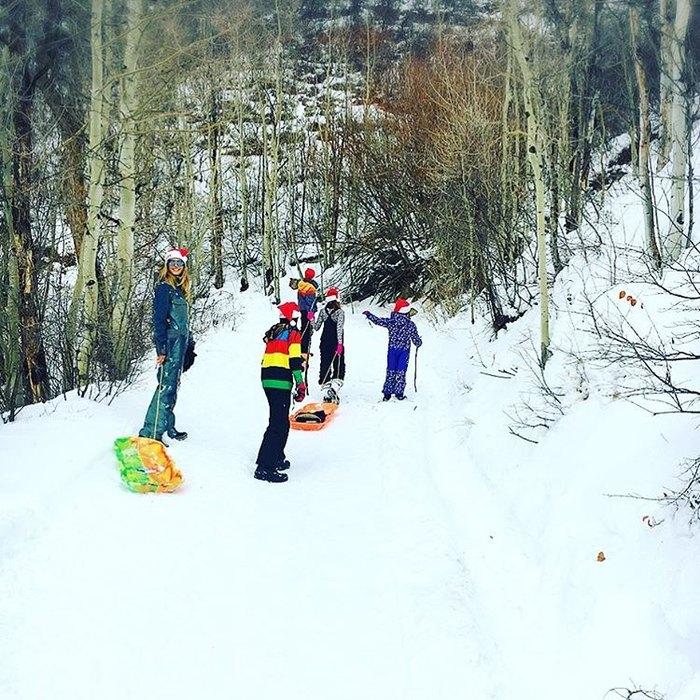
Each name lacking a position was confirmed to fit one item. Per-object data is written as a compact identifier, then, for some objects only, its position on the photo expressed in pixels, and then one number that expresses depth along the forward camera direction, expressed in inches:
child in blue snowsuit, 448.1
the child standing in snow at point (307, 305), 498.6
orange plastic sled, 383.9
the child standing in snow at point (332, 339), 465.4
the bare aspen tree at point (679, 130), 504.1
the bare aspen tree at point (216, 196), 1037.8
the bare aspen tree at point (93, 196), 397.4
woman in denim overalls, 289.1
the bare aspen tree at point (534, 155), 381.7
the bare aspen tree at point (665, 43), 537.7
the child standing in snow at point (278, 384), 286.7
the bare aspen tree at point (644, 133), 471.8
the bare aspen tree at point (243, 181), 1096.8
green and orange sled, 245.8
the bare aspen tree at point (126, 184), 416.2
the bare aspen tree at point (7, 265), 405.1
